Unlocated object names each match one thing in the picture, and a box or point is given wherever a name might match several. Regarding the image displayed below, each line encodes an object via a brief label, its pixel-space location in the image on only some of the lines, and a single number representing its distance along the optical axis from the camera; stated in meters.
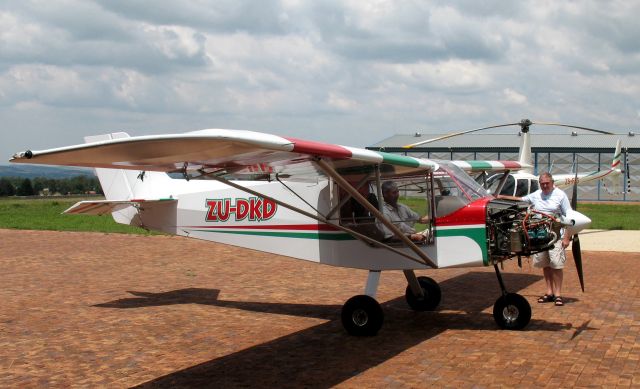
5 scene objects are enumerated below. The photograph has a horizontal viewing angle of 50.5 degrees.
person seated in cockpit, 9.05
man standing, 9.91
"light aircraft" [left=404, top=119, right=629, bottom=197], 21.83
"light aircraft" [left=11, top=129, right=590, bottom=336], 6.81
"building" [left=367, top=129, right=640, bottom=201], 56.16
